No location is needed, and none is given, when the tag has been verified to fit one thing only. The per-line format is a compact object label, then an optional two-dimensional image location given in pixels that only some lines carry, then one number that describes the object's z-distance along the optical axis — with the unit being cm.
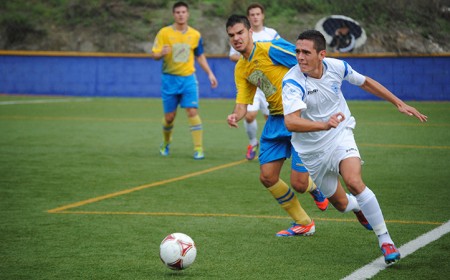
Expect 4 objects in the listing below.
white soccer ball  1126
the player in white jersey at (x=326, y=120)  1170
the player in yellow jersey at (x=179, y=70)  2564
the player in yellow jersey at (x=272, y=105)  1412
